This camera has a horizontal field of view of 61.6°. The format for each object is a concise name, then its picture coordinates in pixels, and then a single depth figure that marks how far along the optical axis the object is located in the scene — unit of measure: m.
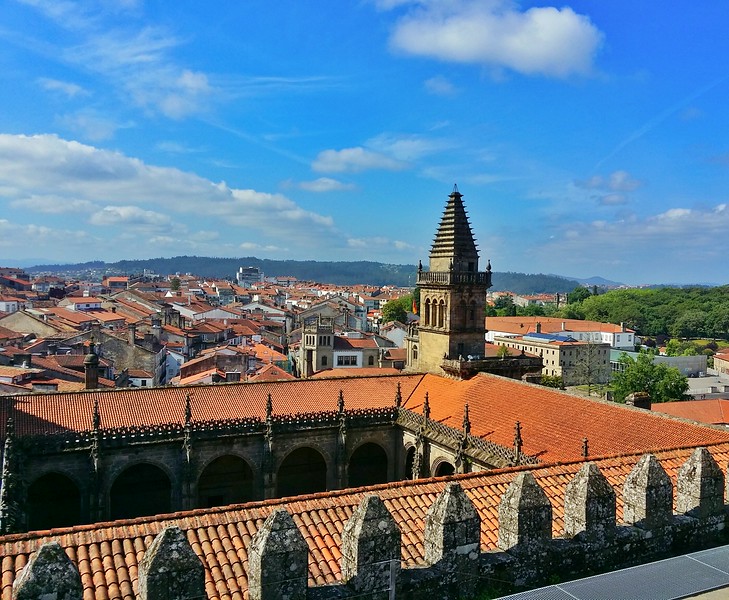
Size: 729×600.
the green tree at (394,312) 129.12
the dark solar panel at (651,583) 8.16
